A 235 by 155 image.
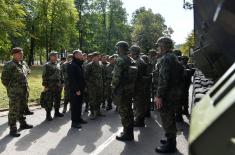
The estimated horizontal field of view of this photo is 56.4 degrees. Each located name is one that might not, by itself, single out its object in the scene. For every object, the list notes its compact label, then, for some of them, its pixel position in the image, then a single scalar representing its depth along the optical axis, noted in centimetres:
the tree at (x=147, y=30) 3385
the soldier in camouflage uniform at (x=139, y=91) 524
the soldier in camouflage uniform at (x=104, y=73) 749
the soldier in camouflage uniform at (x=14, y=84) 469
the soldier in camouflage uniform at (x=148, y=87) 598
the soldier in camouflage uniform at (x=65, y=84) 674
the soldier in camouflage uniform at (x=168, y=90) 366
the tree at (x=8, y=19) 1547
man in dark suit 524
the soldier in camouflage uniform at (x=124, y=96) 431
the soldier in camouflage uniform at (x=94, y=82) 616
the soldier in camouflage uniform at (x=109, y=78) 746
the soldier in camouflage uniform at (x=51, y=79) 585
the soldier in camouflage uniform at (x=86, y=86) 643
